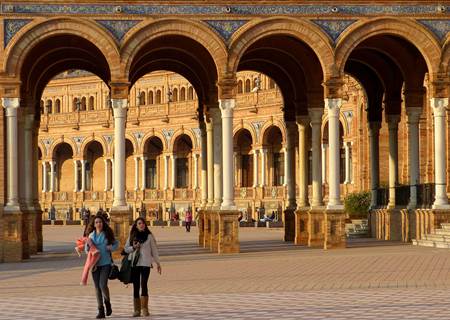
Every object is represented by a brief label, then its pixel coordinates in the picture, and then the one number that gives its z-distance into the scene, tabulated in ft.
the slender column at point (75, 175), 291.58
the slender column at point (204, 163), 137.69
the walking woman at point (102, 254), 58.39
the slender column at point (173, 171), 272.31
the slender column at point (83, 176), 290.56
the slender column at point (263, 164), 247.50
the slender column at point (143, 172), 278.05
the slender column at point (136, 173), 279.28
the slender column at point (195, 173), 265.60
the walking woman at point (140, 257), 58.75
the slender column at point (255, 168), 249.75
